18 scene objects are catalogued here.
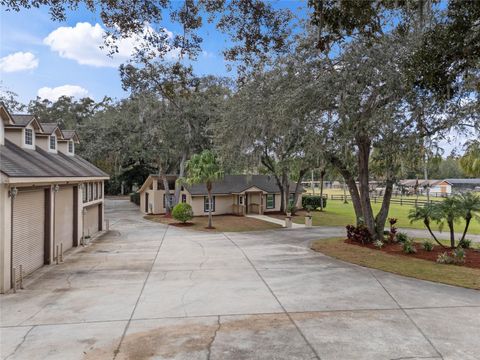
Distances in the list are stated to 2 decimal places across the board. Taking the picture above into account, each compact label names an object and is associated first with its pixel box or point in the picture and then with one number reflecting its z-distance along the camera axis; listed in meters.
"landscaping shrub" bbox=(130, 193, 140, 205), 43.37
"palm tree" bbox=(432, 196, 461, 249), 14.21
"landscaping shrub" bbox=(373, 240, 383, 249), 16.92
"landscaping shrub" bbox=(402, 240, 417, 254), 15.45
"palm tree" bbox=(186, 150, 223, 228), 25.02
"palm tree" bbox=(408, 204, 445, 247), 14.46
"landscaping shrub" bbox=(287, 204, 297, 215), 33.71
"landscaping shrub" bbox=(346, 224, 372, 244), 17.92
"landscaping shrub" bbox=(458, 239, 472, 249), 16.53
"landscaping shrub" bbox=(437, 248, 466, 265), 13.54
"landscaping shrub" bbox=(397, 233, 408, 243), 18.20
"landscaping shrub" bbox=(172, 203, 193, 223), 26.44
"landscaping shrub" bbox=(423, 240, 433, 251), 15.75
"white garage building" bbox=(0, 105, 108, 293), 10.16
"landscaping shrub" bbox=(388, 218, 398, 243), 18.25
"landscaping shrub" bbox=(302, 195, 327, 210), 39.69
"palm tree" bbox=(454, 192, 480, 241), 14.13
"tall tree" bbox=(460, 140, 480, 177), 31.91
